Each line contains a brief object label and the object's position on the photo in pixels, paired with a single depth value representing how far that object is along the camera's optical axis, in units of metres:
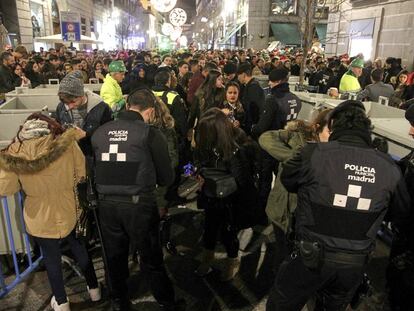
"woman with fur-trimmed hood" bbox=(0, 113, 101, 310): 3.13
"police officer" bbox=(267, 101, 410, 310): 2.43
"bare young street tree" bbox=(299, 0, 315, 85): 9.72
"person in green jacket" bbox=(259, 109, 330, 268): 3.20
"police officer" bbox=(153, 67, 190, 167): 5.76
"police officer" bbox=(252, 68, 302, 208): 5.38
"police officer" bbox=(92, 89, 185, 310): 3.15
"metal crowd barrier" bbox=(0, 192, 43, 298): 3.90
